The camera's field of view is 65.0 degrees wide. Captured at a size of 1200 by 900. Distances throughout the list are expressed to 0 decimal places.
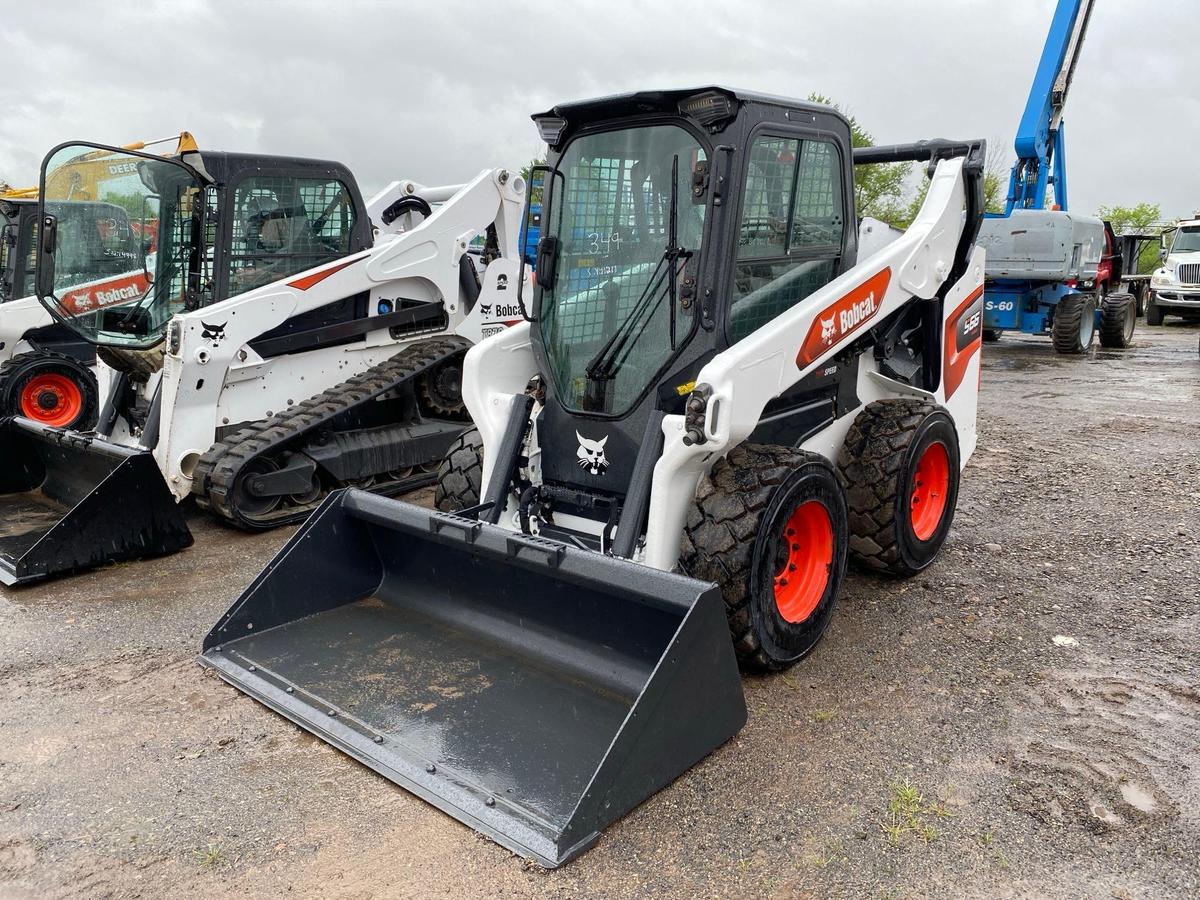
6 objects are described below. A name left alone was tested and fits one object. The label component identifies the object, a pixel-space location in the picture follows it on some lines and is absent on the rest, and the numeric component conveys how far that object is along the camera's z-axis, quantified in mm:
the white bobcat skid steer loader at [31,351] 8594
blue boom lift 13375
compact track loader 5582
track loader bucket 4848
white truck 17375
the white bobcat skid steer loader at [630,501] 2969
